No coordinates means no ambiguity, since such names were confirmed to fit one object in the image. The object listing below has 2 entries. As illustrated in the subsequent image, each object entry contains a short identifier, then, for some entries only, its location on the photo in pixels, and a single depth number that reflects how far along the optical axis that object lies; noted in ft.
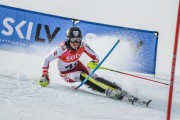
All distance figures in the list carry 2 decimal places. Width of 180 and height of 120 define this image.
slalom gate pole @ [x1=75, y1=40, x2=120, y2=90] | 42.09
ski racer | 40.40
